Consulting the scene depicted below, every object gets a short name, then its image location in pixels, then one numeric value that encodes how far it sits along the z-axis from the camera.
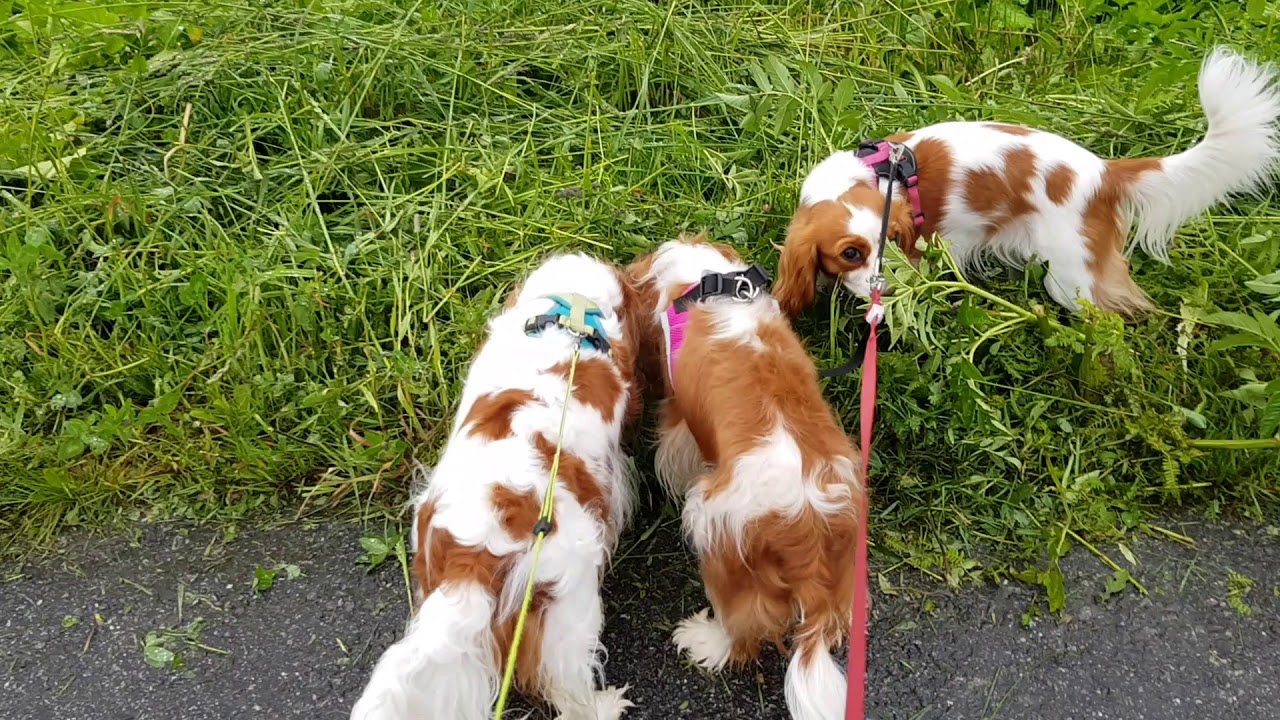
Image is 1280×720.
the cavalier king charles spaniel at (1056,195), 2.87
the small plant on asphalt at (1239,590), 2.30
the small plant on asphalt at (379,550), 2.40
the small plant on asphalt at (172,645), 2.21
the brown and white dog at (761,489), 1.92
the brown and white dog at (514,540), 1.68
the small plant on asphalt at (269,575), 2.36
